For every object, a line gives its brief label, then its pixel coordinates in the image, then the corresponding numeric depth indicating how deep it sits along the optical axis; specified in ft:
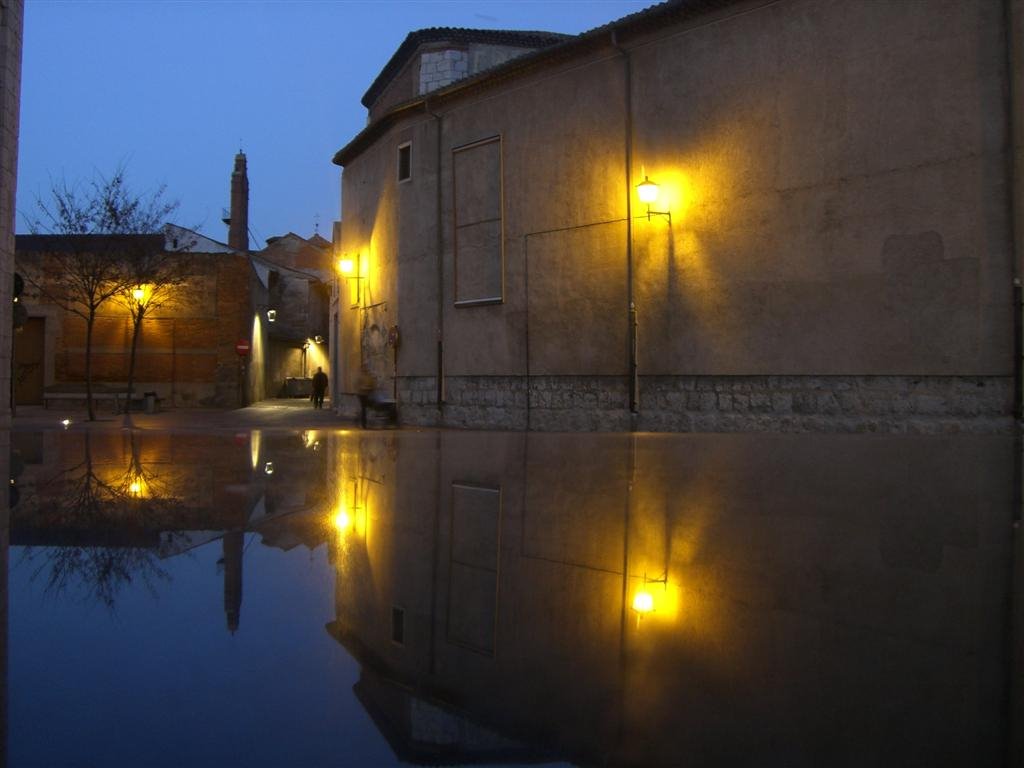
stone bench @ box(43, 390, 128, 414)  98.53
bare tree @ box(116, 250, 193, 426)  89.04
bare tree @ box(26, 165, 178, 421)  80.33
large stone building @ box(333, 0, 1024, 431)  43.86
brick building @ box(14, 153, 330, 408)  104.78
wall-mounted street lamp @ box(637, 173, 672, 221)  52.70
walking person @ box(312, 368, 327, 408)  107.14
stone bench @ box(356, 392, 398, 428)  65.31
